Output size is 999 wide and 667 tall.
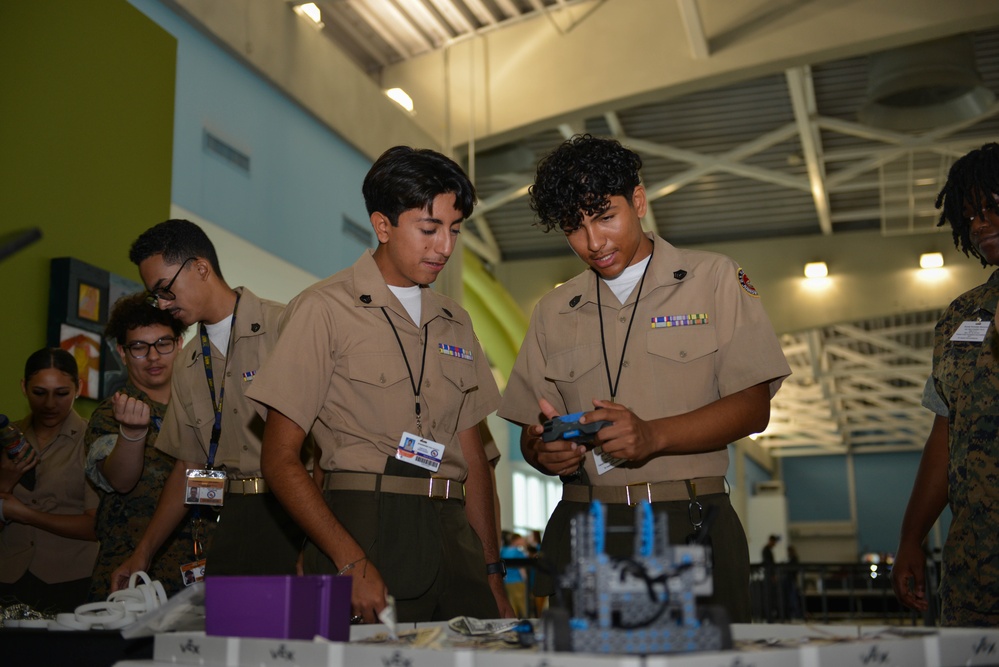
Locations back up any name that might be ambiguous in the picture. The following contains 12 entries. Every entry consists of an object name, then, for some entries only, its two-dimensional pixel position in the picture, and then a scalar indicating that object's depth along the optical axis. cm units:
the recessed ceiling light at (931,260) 1215
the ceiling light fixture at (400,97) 905
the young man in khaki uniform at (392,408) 230
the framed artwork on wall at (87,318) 475
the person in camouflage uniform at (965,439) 249
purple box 150
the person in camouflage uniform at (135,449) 327
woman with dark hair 366
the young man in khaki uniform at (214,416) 292
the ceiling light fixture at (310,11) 782
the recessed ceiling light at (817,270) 1295
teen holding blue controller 226
